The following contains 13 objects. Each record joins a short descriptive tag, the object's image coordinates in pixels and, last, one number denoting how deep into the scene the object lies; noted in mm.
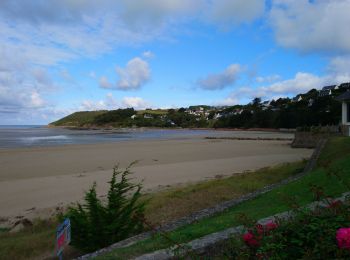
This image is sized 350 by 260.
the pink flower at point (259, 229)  3389
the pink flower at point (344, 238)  2420
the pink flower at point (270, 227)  3440
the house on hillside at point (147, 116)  174900
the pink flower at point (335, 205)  3832
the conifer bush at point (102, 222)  7438
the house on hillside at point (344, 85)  104444
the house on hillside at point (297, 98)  118881
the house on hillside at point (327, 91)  99812
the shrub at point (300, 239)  2900
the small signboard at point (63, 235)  4473
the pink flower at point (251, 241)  2982
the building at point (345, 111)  25175
